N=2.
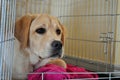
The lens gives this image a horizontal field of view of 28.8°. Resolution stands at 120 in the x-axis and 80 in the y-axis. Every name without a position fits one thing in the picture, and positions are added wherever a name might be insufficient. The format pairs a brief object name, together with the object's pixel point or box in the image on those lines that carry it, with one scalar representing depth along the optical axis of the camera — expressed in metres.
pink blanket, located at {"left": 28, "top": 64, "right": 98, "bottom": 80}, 1.14
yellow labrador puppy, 1.28
